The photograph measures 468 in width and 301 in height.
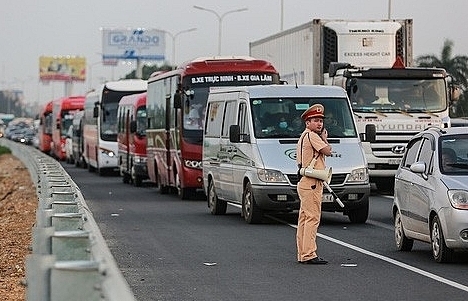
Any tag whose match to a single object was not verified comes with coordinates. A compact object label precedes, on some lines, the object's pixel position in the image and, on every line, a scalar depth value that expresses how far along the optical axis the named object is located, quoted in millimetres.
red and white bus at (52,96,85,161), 71938
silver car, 14992
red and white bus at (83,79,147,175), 48438
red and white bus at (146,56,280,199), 29469
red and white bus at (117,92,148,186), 38812
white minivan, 21531
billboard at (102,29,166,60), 130000
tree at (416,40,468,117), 68812
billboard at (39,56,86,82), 175000
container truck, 30031
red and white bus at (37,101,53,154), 82875
